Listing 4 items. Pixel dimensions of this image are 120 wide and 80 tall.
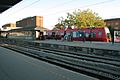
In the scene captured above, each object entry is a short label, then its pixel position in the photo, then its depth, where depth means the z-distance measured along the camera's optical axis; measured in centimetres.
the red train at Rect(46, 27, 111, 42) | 2145
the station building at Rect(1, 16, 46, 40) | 2854
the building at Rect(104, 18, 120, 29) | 7051
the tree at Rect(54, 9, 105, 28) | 4409
